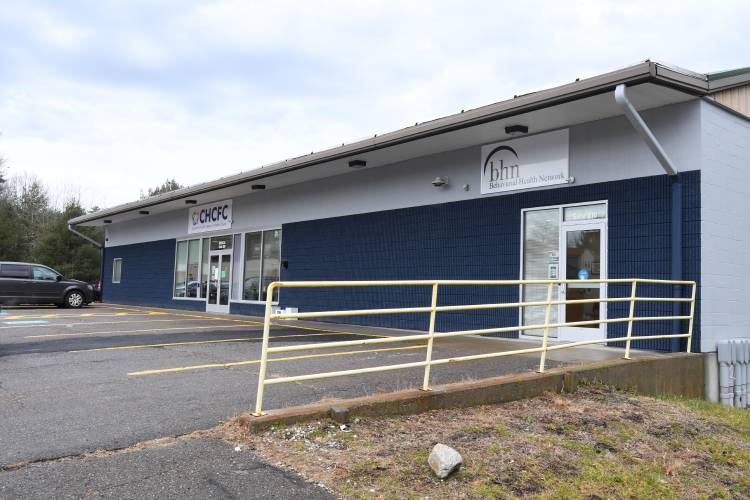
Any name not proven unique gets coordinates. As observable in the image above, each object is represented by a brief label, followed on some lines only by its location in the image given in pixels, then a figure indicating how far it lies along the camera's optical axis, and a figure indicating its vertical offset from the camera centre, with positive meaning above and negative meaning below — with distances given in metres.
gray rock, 3.99 -1.22
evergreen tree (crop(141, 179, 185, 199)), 59.23 +8.88
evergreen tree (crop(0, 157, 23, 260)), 38.25 +2.50
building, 9.28 +1.74
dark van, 18.94 -0.59
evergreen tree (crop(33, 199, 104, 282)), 39.09 +1.22
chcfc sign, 20.14 +2.10
